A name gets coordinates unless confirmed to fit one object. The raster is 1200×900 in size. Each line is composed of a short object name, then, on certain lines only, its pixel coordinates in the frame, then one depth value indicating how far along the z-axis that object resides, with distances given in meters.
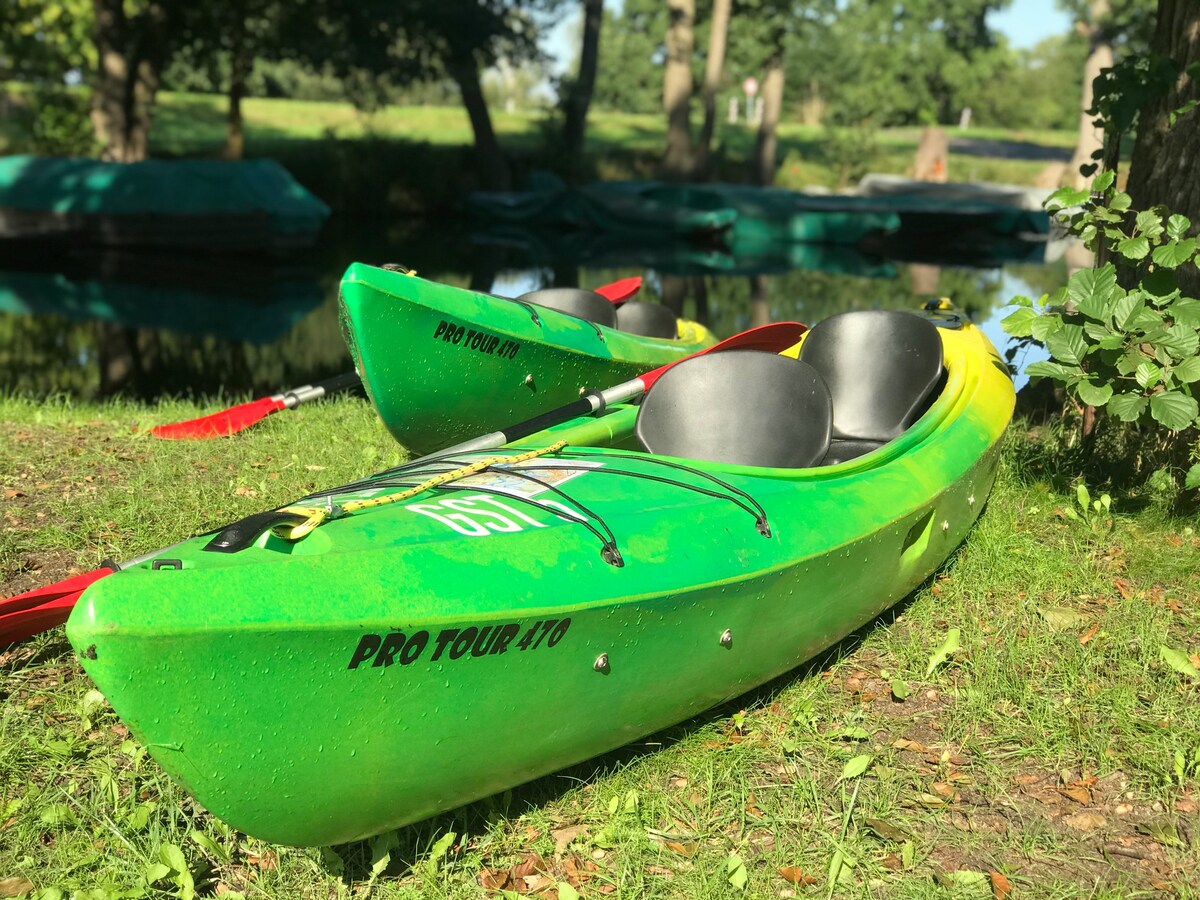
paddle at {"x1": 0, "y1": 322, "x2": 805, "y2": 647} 2.99
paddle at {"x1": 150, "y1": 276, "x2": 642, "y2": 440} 5.55
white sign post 35.62
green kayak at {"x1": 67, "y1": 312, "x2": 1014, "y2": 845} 2.15
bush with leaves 3.94
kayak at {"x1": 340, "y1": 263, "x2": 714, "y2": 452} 4.95
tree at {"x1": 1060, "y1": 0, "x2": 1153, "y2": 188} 20.58
